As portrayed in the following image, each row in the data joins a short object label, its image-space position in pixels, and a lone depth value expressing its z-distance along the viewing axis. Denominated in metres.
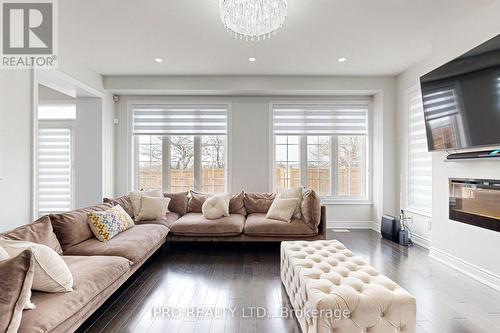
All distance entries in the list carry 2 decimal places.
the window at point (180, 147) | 5.38
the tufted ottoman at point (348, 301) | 1.65
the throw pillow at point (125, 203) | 4.00
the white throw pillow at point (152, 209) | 4.14
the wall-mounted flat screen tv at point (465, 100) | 2.64
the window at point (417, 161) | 4.24
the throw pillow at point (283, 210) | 4.04
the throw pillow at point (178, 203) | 4.70
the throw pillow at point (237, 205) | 4.63
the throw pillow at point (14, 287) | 1.42
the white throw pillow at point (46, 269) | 1.79
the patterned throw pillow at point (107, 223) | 3.09
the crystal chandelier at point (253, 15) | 2.29
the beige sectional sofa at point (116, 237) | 1.75
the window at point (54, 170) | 5.77
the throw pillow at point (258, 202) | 4.66
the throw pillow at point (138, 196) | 4.28
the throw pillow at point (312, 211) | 3.90
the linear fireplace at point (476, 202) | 2.89
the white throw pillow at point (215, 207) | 4.16
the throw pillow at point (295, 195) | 4.16
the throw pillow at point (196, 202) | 4.75
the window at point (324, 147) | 5.41
